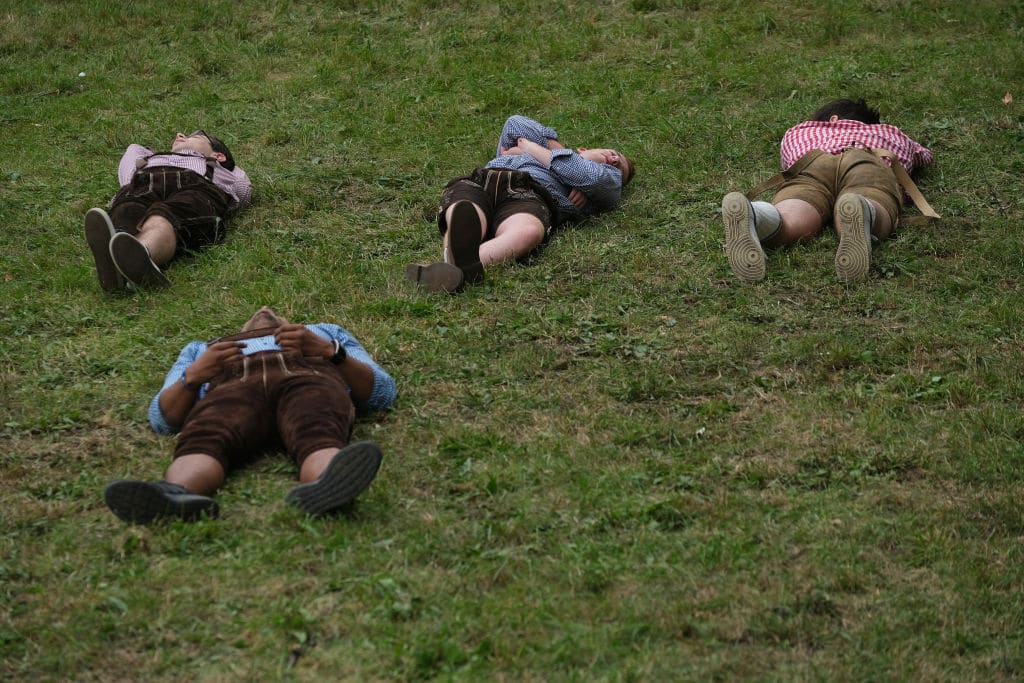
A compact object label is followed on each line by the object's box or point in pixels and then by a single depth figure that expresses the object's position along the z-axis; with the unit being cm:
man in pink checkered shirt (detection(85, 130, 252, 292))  1288
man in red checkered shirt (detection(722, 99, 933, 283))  1236
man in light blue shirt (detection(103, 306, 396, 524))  821
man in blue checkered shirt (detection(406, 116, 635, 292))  1267
